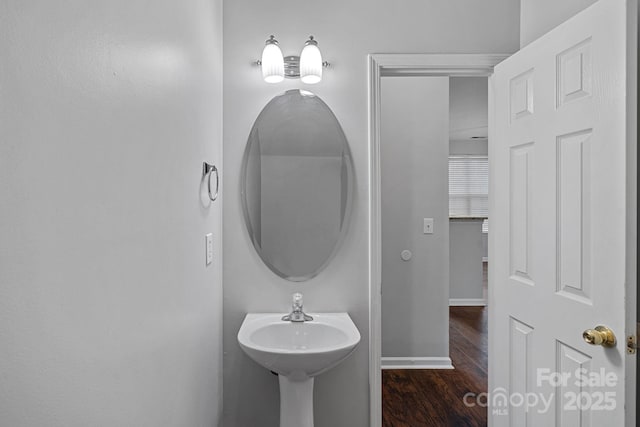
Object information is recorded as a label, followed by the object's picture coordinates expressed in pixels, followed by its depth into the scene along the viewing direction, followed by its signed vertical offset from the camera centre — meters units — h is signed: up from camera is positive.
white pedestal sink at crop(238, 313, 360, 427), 1.62 -0.58
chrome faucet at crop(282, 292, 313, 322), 1.94 -0.48
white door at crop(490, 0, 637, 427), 1.23 -0.04
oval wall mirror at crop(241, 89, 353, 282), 2.02 +0.14
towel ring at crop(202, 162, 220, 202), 1.57 +0.15
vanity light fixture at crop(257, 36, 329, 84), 1.89 +0.69
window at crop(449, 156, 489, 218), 7.85 +0.57
